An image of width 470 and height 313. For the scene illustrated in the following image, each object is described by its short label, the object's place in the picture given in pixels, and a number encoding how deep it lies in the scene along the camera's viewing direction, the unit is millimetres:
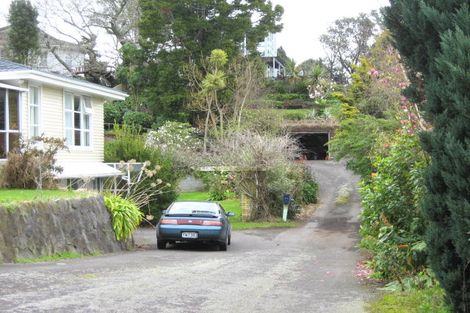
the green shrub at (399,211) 10078
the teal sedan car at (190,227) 17547
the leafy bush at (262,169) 28656
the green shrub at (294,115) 54094
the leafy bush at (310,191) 35719
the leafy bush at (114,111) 48844
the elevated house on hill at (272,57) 72438
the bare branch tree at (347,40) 61125
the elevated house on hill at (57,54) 53281
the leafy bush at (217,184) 33031
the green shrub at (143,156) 27266
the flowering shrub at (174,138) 38750
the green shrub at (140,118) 47250
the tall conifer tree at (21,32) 47812
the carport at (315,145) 54862
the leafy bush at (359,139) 24828
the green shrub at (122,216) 17109
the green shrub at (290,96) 60841
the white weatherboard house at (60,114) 19797
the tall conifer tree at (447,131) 5582
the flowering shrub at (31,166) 18297
